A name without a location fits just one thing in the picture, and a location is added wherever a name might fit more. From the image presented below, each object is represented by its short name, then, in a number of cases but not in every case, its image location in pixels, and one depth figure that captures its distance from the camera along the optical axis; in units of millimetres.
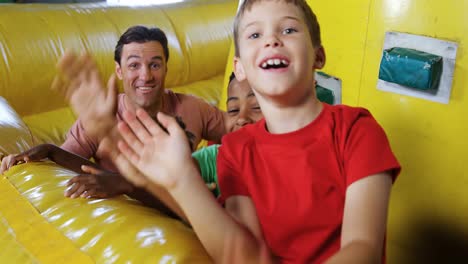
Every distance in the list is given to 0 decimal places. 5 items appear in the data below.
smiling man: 999
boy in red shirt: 831
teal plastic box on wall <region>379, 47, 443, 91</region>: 1177
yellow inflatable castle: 981
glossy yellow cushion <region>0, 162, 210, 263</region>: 918
